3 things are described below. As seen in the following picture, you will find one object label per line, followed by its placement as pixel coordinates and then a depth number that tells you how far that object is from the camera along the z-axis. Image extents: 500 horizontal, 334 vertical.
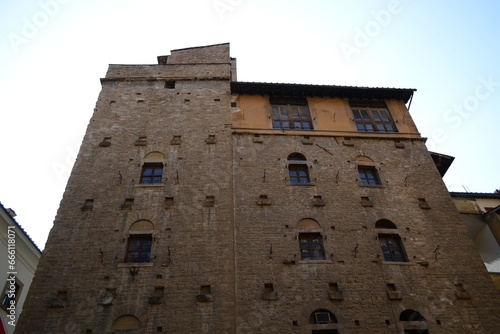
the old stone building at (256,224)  11.91
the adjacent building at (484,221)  14.76
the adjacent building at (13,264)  16.45
